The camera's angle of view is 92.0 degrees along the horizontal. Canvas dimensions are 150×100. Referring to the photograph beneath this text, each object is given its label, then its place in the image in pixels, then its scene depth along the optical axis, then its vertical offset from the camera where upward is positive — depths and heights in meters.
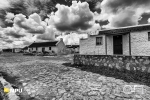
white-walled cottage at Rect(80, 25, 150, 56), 9.39 +1.05
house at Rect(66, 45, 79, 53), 45.73 +0.70
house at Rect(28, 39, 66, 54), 31.78 +1.43
